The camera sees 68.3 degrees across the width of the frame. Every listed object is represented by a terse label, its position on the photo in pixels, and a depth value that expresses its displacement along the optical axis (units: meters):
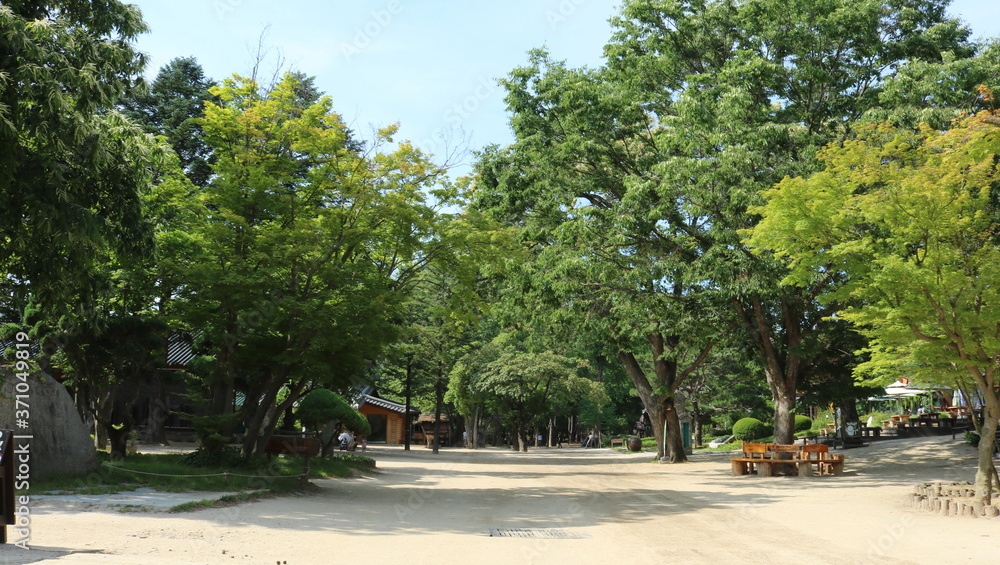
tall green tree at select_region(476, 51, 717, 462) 21.09
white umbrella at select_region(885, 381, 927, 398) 30.53
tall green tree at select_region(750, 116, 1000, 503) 12.58
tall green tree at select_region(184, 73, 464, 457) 15.01
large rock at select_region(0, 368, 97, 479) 12.40
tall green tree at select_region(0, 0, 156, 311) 8.59
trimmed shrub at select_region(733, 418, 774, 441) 36.25
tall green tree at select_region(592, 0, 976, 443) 19.02
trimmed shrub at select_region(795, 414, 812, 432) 38.50
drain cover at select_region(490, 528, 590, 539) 10.26
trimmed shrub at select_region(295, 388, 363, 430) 22.31
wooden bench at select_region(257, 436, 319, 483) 16.09
